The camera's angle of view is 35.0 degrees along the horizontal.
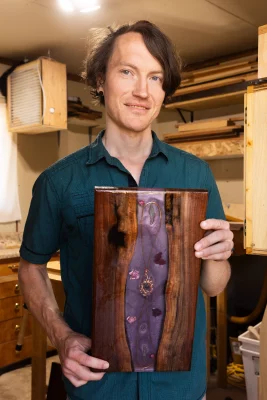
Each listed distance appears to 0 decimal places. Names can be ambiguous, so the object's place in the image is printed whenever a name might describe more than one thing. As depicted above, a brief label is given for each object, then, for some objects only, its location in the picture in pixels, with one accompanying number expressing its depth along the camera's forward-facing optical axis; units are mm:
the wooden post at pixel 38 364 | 2318
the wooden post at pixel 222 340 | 2980
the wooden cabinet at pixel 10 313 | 3395
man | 1023
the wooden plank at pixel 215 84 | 3221
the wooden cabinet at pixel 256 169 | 1803
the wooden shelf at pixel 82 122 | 4020
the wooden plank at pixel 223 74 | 3201
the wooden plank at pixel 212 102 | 3343
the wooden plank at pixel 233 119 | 3341
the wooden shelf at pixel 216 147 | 3230
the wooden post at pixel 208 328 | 2833
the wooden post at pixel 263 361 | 1856
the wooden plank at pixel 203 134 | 3262
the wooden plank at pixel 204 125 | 3314
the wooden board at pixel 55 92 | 3463
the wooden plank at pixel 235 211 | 3383
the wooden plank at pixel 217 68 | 3256
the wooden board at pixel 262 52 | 1854
